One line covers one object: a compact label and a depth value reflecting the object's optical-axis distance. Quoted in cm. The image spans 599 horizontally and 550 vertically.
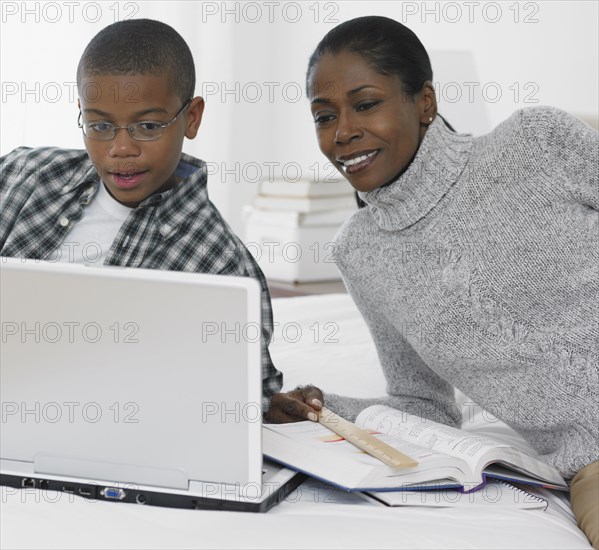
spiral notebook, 92
